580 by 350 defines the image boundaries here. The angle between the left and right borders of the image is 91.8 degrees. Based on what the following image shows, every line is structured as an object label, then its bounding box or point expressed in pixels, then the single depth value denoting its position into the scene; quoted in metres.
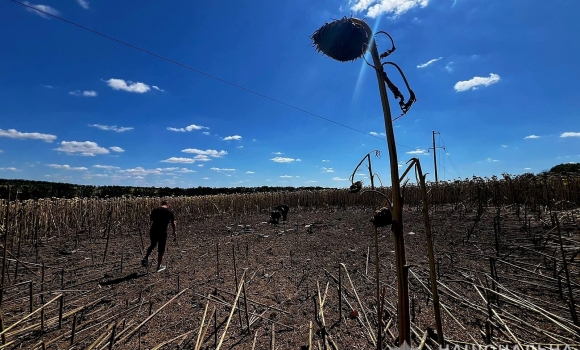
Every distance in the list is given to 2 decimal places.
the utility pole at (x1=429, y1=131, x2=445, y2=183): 26.20
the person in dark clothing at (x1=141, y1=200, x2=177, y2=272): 7.44
